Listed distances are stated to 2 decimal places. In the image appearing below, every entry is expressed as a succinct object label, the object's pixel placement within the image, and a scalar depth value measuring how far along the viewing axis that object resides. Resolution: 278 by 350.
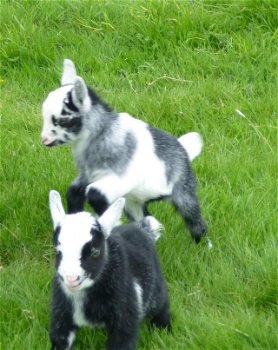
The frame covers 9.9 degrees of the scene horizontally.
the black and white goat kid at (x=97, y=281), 6.86
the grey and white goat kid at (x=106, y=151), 8.23
